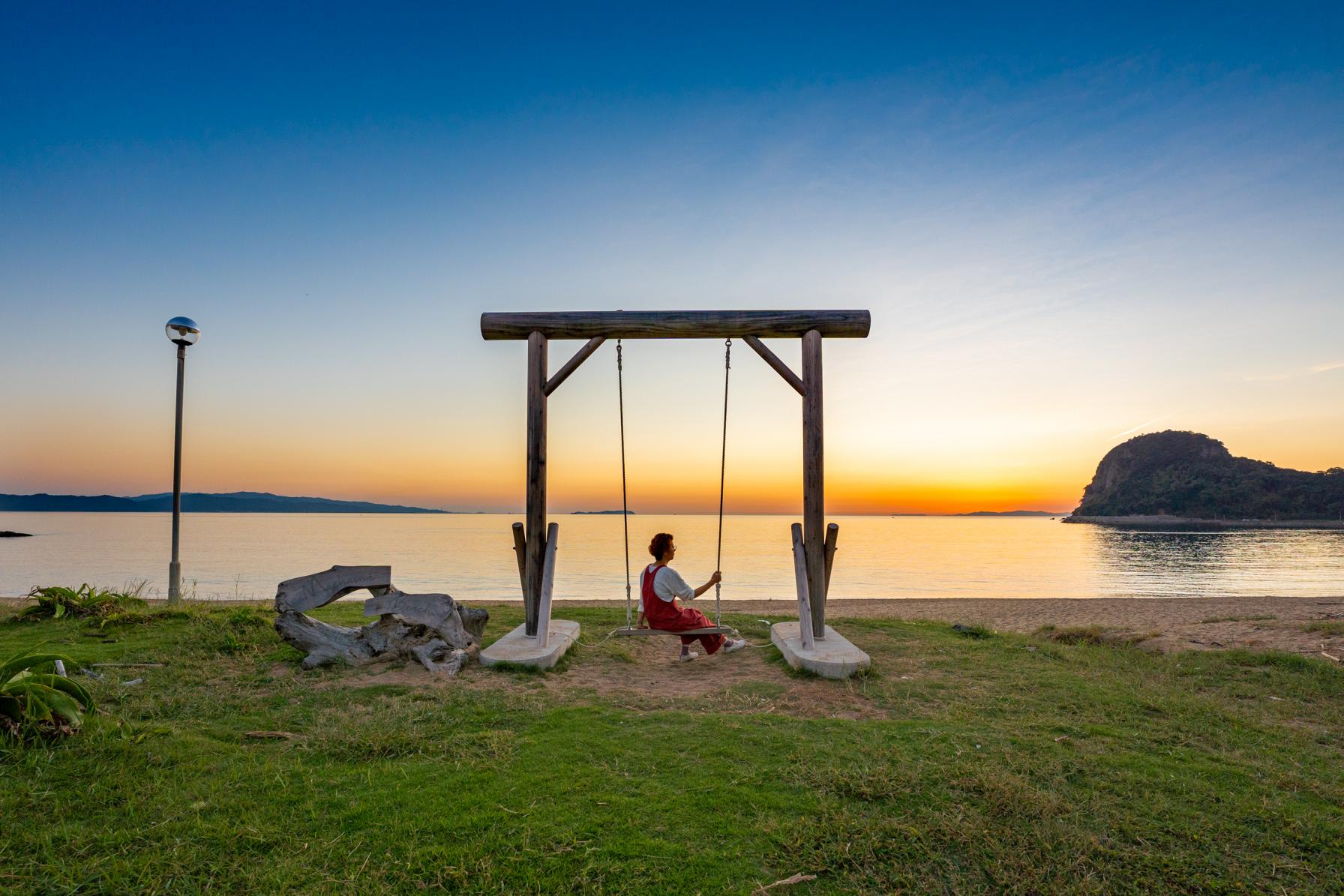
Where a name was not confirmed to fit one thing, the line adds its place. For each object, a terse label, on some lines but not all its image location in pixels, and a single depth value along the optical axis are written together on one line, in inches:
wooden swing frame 325.1
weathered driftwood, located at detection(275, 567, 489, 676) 277.1
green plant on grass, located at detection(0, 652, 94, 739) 157.2
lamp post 446.0
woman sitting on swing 316.2
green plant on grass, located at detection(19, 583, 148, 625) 343.3
